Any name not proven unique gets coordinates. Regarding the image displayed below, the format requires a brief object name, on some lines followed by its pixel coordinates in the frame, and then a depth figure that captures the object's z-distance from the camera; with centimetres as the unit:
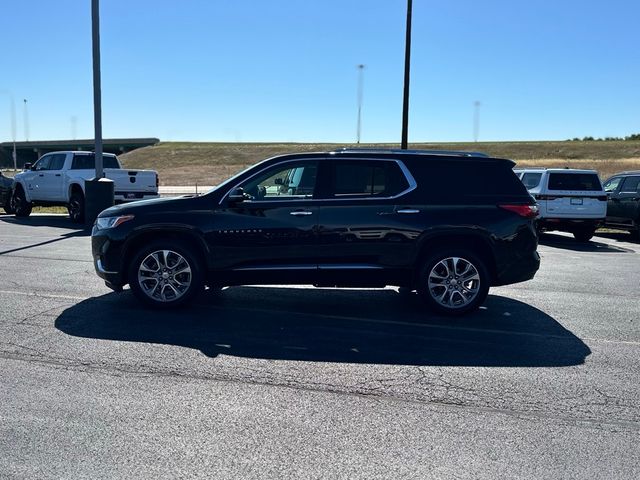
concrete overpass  11112
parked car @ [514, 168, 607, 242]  1550
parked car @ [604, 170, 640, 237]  1612
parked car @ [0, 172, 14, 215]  2080
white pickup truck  1766
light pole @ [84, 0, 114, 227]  1588
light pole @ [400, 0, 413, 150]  1872
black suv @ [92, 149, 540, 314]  705
